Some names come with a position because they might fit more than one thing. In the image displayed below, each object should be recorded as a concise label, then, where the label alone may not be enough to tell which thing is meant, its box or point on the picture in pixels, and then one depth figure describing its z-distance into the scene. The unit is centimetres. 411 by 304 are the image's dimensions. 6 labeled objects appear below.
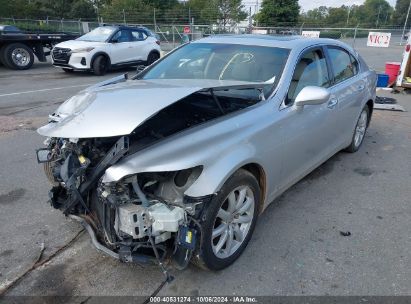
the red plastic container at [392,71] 1153
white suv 1273
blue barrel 1103
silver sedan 245
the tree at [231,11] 3782
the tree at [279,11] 4128
